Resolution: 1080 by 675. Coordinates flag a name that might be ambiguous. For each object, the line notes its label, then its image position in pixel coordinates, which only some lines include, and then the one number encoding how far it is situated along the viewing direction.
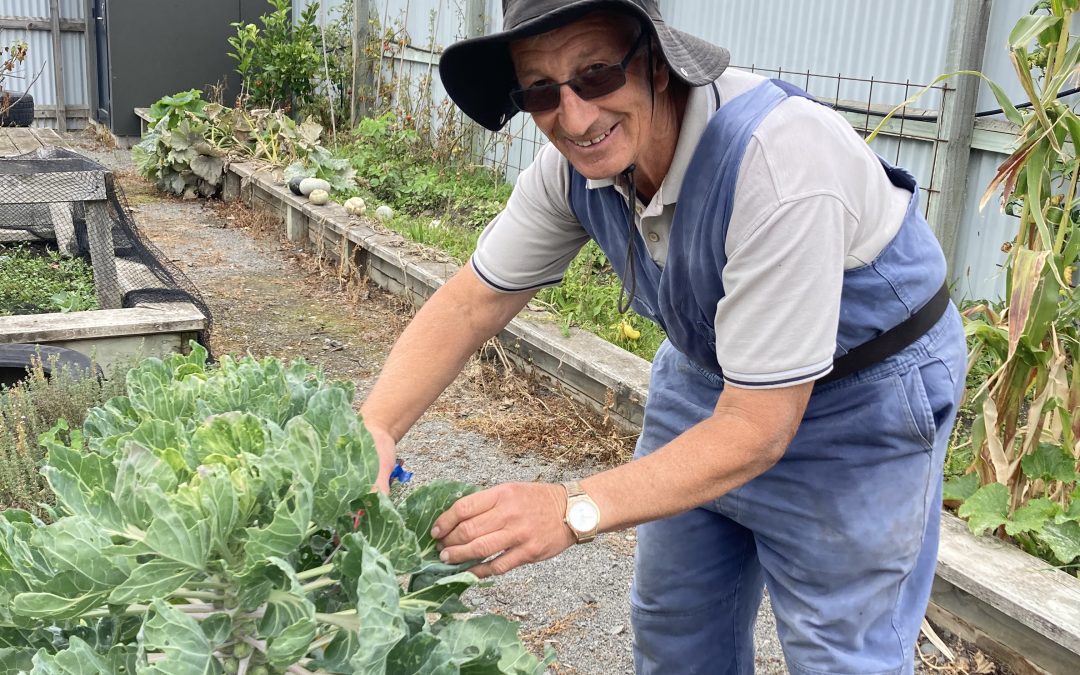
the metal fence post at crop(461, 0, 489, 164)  8.61
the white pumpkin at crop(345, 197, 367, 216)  7.68
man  1.72
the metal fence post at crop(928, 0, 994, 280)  4.54
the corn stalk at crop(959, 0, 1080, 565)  3.07
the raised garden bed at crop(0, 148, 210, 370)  4.41
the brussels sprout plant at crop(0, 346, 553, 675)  1.20
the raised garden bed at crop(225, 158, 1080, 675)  2.87
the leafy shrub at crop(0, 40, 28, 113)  7.10
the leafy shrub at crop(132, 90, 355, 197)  9.80
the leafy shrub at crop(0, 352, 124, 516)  3.21
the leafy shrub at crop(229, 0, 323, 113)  11.38
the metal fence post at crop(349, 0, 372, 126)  10.59
